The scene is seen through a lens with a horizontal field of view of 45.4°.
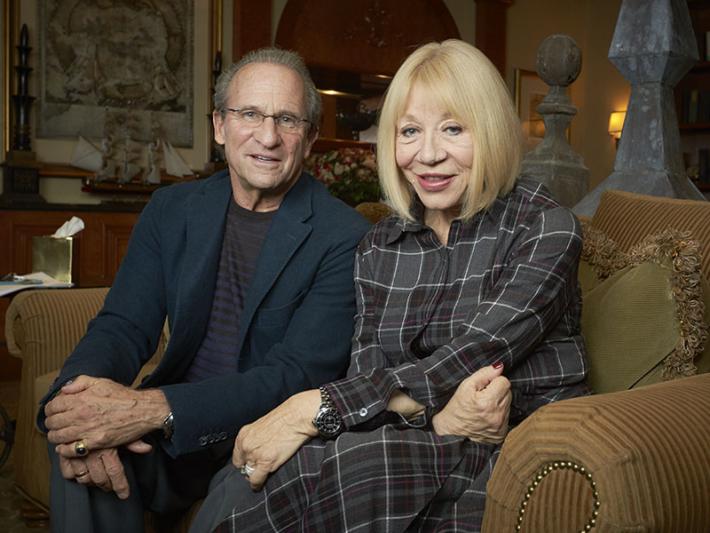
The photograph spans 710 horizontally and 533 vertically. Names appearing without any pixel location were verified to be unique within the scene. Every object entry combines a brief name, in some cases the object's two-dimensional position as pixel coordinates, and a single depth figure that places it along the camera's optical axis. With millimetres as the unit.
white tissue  2936
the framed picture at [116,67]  5555
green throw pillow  1573
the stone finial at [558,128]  2996
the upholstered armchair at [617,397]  1060
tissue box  2945
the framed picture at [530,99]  7781
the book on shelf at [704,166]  7320
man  1619
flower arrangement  3613
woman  1357
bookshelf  7355
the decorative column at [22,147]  5262
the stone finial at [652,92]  2746
